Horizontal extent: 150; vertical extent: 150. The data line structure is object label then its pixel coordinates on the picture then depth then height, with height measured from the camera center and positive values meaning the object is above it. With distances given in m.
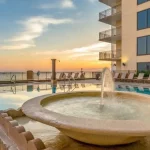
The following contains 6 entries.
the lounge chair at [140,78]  14.32 -0.62
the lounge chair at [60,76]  16.77 -0.52
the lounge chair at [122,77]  15.72 -0.59
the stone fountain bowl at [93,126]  1.92 -0.61
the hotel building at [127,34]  16.59 +3.54
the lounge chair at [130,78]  15.11 -0.65
